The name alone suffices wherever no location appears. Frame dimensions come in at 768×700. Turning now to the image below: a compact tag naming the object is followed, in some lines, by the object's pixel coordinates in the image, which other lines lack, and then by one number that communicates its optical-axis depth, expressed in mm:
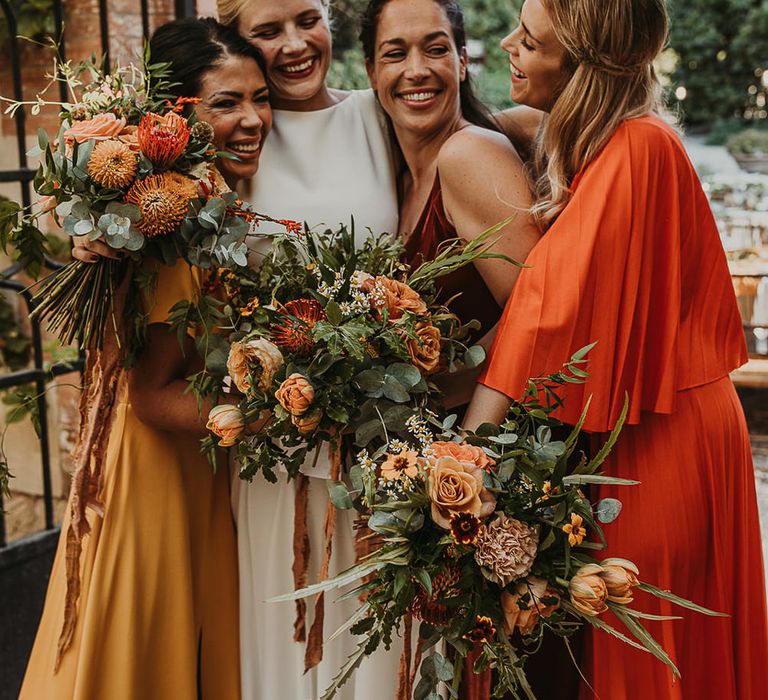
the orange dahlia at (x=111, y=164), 1960
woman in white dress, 2574
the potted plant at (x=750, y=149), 16484
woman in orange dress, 2037
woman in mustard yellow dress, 2387
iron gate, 3398
